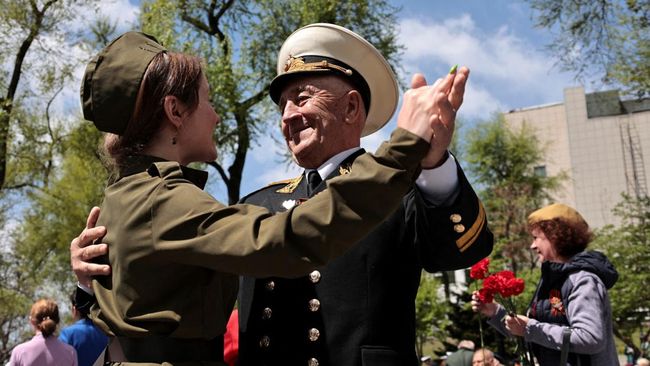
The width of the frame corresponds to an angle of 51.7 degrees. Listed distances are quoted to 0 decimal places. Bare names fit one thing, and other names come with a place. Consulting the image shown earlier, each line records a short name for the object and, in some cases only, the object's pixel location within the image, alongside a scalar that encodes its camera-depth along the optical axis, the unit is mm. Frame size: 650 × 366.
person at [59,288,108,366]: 6203
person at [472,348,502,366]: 9320
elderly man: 2129
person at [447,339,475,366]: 11477
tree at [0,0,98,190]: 18125
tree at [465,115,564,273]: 35031
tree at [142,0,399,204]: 18484
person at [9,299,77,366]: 6172
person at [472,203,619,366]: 4219
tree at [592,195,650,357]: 29344
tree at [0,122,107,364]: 21953
